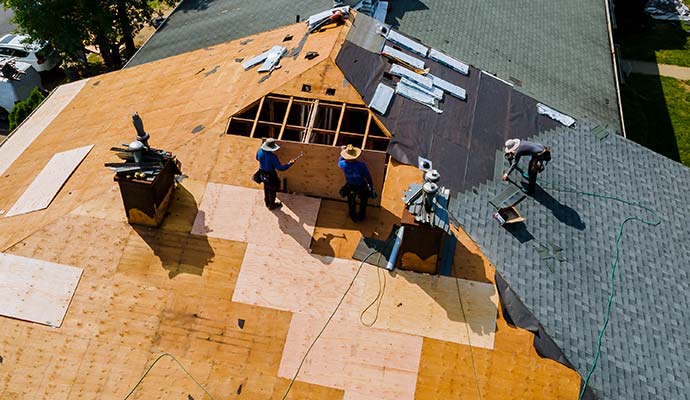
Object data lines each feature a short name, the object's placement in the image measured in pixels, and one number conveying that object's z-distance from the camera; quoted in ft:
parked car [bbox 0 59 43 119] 92.07
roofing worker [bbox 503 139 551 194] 48.06
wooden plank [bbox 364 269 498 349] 39.52
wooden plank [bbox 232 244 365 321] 41.09
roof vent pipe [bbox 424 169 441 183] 39.01
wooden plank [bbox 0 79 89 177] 60.13
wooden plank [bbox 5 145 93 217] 48.80
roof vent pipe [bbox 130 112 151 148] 42.39
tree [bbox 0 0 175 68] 88.07
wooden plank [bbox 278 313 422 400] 37.09
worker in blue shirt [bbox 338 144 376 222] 41.68
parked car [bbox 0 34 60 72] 99.60
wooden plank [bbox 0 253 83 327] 40.06
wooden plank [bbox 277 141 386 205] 44.78
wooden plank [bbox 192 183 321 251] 44.88
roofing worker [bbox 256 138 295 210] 42.53
